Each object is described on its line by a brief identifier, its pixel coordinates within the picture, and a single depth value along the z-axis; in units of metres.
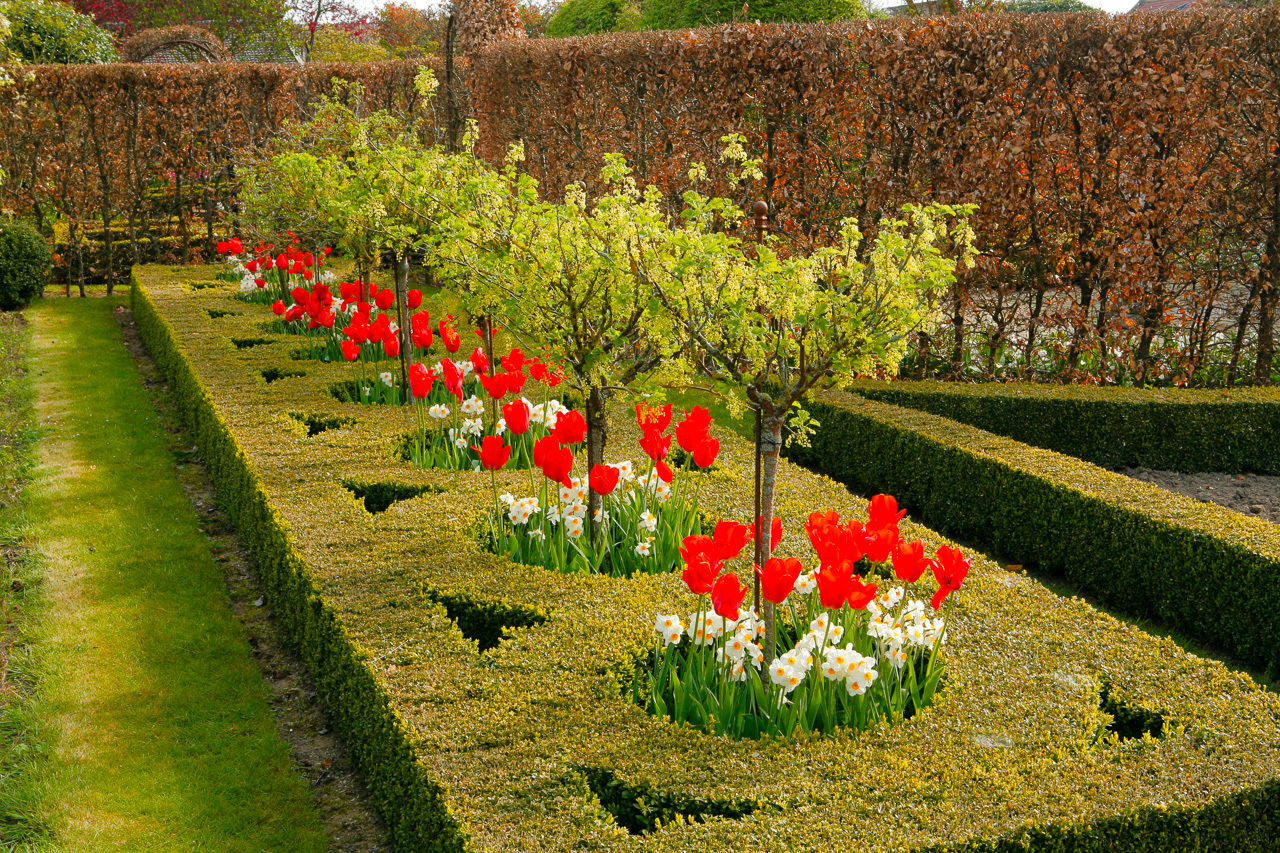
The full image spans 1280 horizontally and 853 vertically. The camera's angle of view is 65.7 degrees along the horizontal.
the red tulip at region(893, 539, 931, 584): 3.49
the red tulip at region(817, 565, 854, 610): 3.36
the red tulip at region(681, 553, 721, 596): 3.44
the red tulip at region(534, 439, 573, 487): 4.43
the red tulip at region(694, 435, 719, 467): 4.38
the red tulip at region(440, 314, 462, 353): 6.24
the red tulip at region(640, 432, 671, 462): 4.60
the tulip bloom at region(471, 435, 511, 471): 4.88
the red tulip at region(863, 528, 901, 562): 3.60
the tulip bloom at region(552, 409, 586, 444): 4.62
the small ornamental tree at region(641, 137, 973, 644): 3.50
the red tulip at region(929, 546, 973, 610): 3.50
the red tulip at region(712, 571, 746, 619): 3.33
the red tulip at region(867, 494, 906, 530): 3.68
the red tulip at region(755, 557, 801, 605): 3.36
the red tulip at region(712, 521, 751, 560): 3.53
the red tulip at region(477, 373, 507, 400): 5.49
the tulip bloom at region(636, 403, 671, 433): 4.50
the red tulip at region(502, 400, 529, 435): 5.12
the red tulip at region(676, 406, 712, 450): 4.37
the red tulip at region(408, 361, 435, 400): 5.85
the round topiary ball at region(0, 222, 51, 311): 13.92
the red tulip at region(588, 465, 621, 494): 4.39
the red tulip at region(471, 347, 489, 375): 6.25
